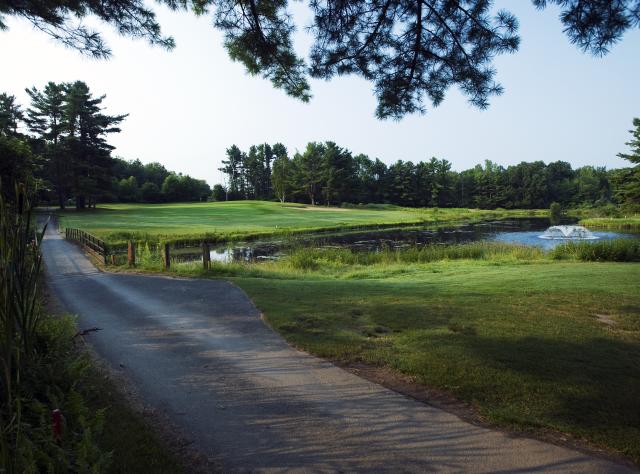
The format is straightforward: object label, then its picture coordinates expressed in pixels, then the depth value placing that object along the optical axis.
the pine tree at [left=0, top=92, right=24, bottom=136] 52.53
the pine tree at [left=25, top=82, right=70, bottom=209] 55.62
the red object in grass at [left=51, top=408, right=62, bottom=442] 2.90
